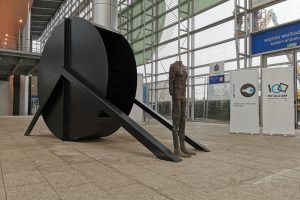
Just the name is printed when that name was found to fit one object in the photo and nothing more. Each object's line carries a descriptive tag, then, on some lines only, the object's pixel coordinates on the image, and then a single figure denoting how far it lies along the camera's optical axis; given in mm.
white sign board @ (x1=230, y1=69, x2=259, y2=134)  8578
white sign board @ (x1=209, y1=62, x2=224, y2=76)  12509
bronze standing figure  4480
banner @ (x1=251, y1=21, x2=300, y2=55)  9555
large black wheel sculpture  5633
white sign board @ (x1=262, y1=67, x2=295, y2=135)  8094
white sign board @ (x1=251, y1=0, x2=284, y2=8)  10484
